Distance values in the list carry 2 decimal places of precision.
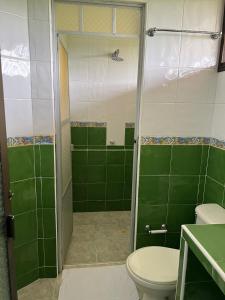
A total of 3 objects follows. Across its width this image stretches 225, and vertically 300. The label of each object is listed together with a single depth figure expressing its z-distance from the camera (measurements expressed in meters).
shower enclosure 2.80
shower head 2.75
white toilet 1.47
